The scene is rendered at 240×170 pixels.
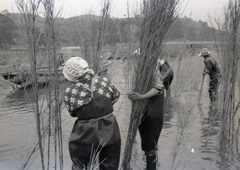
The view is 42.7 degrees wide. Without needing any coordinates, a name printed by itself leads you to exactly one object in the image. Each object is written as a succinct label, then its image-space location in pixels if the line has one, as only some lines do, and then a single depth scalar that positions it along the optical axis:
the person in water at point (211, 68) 8.03
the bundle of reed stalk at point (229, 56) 3.94
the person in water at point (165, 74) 5.02
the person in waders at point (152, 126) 3.52
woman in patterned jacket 2.62
